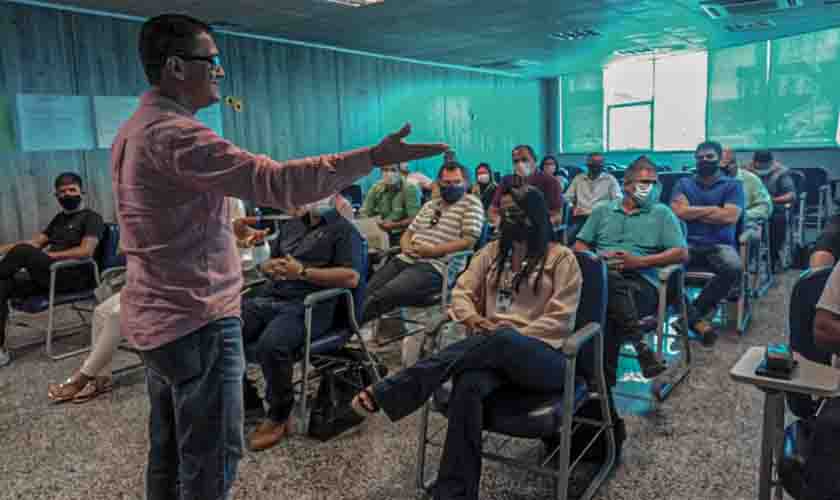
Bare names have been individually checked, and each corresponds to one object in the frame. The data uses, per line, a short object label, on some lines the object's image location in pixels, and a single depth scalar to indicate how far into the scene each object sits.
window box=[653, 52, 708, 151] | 10.39
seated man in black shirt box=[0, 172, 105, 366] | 3.94
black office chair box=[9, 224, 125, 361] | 3.92
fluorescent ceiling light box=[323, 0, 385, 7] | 5.66
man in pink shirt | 1.16
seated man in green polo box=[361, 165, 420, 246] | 5.37
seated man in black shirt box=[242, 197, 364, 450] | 2.64
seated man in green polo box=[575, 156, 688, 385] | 2.97
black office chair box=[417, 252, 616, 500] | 1.92
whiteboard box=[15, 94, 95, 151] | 5.33
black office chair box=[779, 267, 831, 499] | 1.76
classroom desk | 1.38
